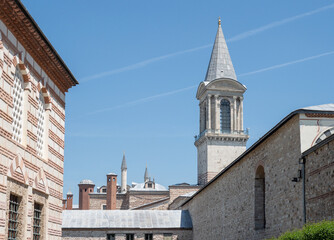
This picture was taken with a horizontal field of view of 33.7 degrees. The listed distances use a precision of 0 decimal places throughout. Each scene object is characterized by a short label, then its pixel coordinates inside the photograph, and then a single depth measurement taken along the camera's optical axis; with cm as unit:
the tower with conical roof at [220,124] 5775
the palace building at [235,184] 1645
